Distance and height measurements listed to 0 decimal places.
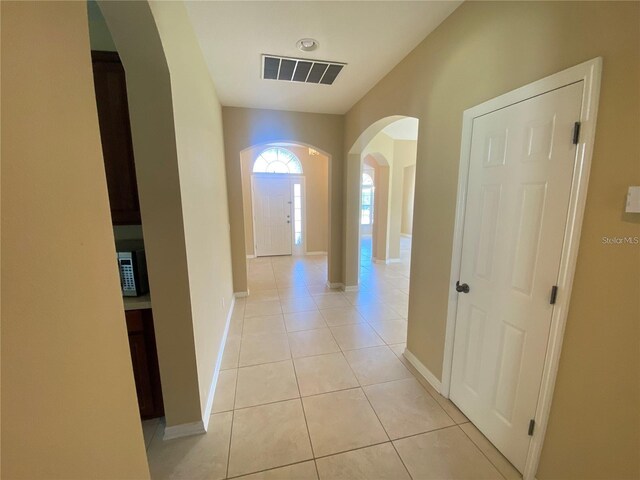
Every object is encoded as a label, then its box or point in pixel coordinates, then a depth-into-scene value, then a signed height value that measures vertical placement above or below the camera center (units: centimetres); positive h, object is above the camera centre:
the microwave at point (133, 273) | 163 -45
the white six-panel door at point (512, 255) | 124 -30
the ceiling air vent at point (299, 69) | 238 +125
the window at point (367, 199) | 965 +7
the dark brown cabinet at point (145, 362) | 165 -103
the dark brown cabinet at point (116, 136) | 154 +39
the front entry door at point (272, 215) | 638 -34
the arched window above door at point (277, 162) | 628 +94
